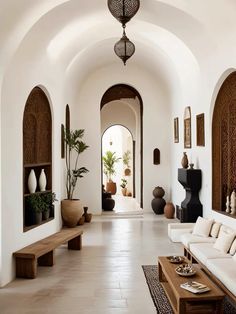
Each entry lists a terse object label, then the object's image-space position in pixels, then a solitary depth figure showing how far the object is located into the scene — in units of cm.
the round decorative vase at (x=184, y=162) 1066
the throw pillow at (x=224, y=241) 661
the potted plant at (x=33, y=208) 796
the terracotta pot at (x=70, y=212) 1076
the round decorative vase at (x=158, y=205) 1331
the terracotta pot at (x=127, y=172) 2065
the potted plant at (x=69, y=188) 1078
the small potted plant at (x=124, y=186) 2022
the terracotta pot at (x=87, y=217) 1221
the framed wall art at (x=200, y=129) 956
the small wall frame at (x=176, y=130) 1252
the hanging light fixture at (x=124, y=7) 580
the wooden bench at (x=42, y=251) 676
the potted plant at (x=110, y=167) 1991
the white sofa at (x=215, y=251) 534
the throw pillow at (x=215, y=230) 770
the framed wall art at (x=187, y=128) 1087
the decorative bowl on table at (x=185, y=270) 526
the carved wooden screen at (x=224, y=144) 816
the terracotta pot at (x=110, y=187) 2020
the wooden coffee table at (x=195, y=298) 451
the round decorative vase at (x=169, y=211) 1259
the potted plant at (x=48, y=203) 866
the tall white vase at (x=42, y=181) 868
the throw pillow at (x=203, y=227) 791
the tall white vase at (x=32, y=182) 811
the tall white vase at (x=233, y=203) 791
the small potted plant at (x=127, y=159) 2080
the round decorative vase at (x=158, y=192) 1341
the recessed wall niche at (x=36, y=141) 799
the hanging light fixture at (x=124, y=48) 766
